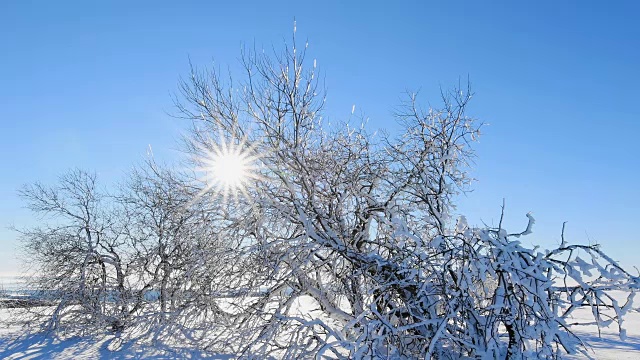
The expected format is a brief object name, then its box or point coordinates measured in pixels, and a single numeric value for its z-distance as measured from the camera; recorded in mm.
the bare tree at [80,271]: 12328
